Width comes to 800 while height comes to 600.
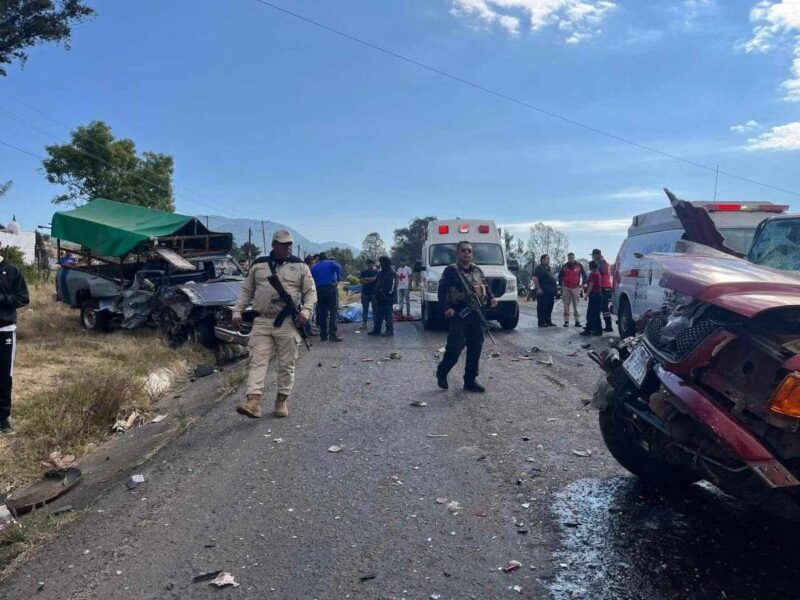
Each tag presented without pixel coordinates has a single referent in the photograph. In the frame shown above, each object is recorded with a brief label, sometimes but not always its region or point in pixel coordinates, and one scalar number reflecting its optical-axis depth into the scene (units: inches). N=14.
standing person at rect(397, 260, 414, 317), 748.0
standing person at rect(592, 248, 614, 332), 502.6
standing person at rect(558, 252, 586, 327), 560.4
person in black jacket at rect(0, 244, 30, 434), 221.3
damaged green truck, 411.8
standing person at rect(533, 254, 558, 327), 571.8
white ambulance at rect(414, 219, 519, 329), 528.1
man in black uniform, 284.2
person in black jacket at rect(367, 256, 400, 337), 493.7
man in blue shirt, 478.0
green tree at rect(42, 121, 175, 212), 1192.2
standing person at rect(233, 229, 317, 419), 243.8
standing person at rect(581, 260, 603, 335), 494.6
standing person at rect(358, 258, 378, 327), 546.3
